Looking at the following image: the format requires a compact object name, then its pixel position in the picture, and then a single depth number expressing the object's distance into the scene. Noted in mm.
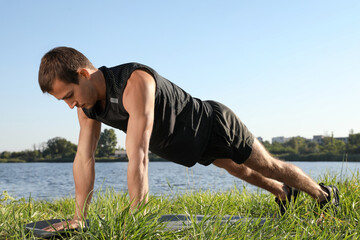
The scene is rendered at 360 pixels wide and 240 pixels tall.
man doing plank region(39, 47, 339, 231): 2453
